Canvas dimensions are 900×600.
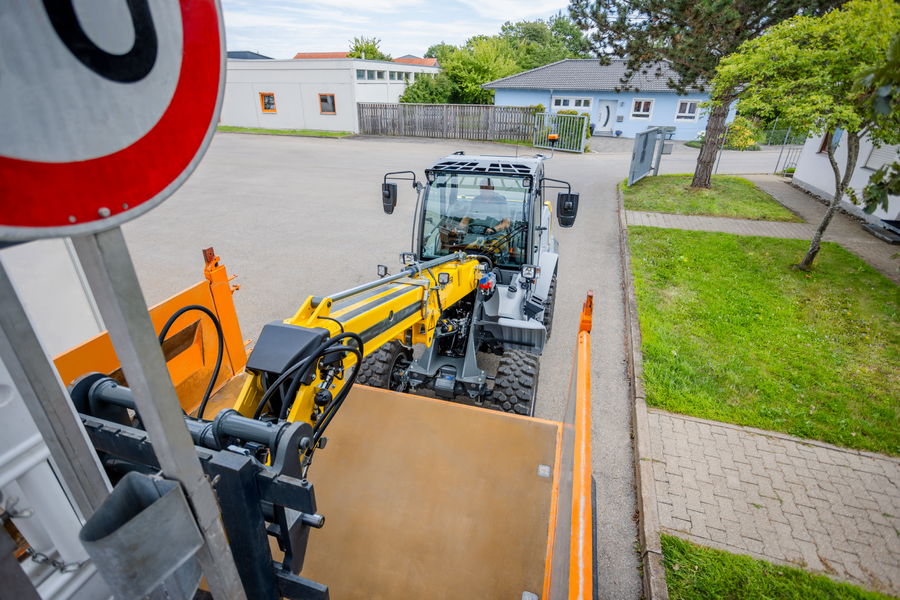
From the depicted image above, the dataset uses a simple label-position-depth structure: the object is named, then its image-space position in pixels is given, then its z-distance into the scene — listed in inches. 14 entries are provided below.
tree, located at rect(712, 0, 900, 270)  258.8
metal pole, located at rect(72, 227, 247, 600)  28.9
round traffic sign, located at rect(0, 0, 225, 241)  24.1
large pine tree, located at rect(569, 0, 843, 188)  424.2
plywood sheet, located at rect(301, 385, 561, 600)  89.5
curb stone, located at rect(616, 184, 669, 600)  130.8
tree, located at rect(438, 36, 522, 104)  1222.9
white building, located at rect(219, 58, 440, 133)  1062.4
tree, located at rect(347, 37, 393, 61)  1657.2
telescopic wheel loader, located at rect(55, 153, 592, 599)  62.7
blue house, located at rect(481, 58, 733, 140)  1176.8
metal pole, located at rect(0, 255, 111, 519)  37.5
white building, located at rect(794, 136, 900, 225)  457.1
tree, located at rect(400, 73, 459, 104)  1168.2
